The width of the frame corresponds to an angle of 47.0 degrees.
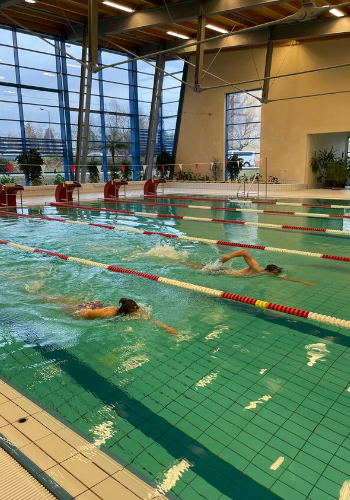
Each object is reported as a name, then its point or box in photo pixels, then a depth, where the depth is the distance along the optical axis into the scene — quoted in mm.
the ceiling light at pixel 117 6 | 12061
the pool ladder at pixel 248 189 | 14673
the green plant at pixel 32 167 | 15859
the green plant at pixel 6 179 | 16056
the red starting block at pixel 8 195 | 11633
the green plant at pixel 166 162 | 20891
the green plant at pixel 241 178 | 18705
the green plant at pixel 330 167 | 16531
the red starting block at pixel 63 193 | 13047
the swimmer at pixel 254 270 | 4832
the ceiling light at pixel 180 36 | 15315
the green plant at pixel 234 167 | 18547
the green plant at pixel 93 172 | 18203
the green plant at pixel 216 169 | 19906
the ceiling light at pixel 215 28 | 14836
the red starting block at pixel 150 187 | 14823
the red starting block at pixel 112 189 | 14031
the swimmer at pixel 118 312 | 3645
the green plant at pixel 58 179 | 17938
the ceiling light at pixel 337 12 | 12358
